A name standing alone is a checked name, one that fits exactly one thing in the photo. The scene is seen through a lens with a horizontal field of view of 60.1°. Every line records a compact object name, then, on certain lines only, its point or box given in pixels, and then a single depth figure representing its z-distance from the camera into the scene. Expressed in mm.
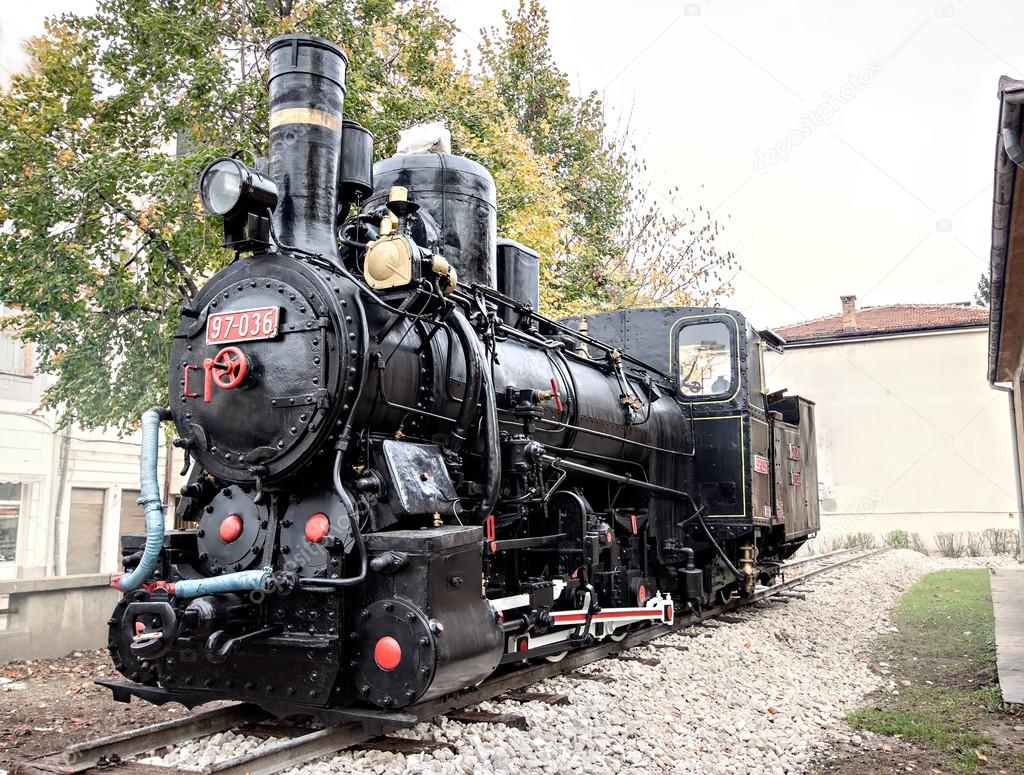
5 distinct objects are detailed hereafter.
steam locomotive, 4137
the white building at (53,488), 14773
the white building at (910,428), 27906
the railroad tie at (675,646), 7453
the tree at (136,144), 9133
